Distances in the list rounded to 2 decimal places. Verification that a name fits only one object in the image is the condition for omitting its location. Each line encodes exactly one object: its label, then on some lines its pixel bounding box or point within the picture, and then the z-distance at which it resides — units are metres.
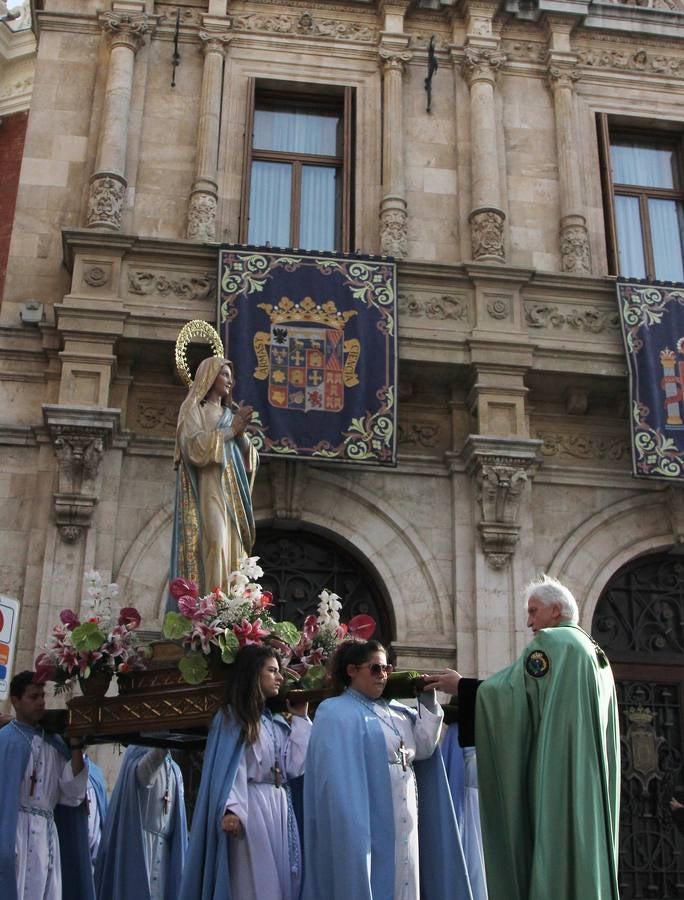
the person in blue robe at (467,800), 6.86
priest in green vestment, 4.96
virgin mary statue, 7.50
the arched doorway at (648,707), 11.09
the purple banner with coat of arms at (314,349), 11.72
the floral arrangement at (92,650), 6.60
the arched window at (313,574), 11.82
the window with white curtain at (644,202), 13.92
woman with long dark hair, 5.58
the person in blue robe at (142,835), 6.88
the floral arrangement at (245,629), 6.31
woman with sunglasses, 5.29
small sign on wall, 7.38
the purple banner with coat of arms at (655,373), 11.98
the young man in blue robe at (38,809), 6.32
